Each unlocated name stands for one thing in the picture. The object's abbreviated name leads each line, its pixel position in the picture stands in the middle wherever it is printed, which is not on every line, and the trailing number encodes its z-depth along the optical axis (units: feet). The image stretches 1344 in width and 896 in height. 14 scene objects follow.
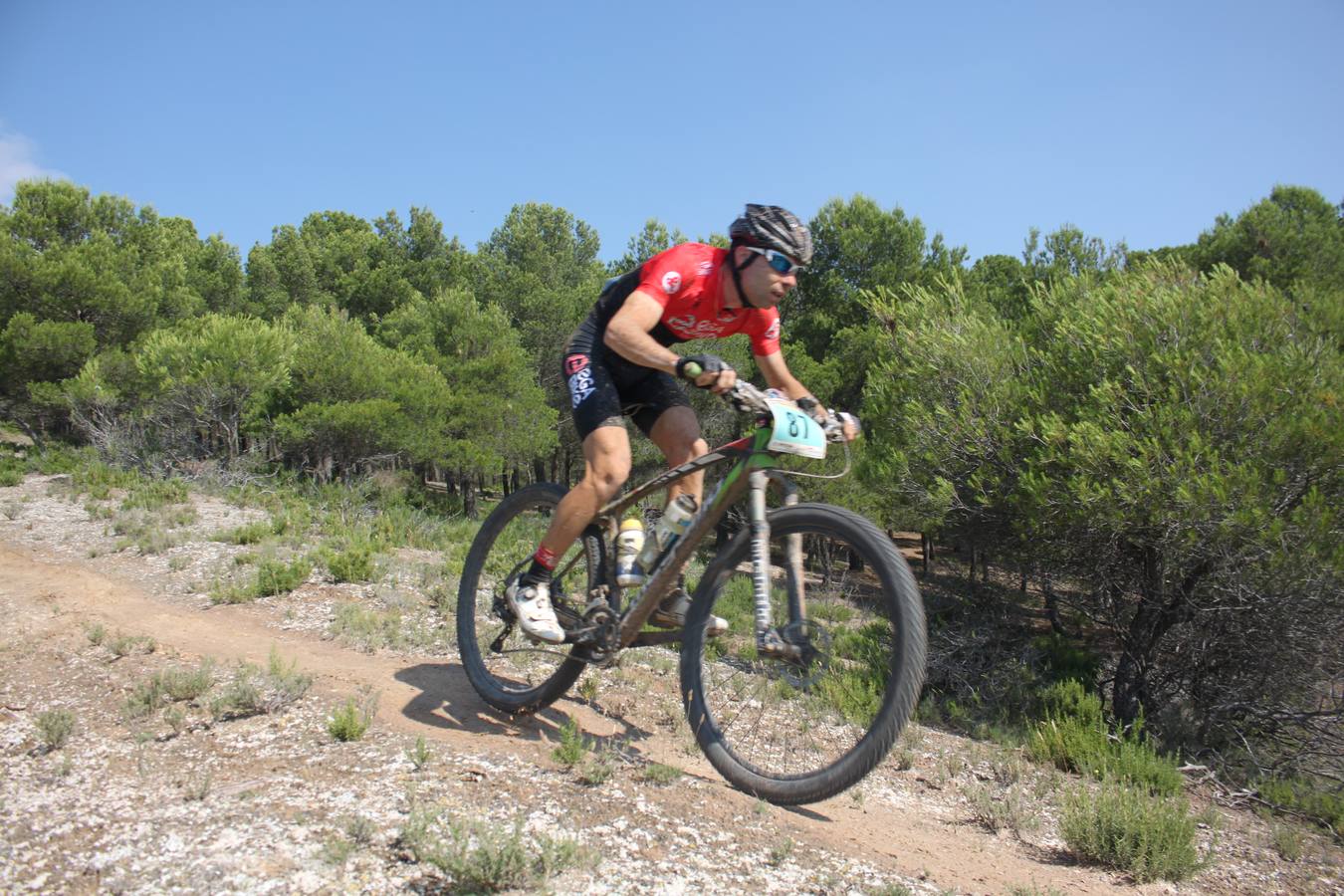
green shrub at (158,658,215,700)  12.41
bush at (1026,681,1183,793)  17.84
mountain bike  8.82
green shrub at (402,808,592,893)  7.35
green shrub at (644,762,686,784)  10.52
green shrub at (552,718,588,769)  10.68
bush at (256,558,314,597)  20.72
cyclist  10.54
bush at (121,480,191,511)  32.09
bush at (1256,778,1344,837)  19.93
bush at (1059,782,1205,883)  11.42
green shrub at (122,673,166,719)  11.78
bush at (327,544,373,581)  21.72
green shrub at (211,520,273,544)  26.18
